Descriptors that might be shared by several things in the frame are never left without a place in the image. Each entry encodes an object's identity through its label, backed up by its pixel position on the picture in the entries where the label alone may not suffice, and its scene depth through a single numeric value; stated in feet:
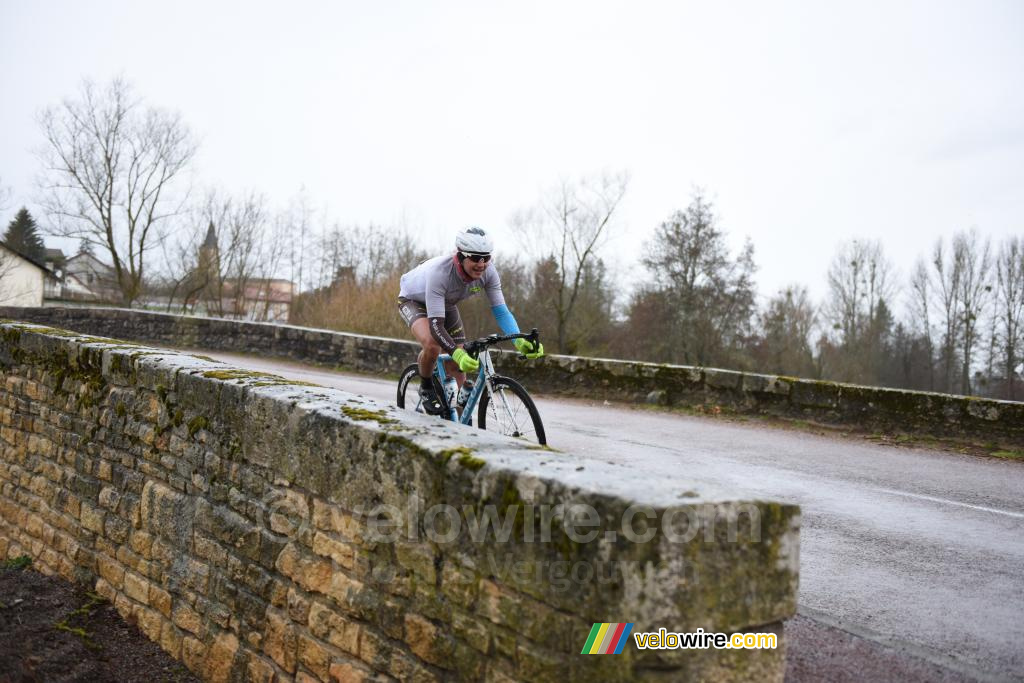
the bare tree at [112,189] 132.16
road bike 18.94
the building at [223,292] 138.62
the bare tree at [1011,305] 143.84
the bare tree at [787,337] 140.87
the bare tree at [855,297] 179.12
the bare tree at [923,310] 168.35
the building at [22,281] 169.17
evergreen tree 215.10
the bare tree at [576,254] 118.21
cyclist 18.25
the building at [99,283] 139.13
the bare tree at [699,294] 129.80
